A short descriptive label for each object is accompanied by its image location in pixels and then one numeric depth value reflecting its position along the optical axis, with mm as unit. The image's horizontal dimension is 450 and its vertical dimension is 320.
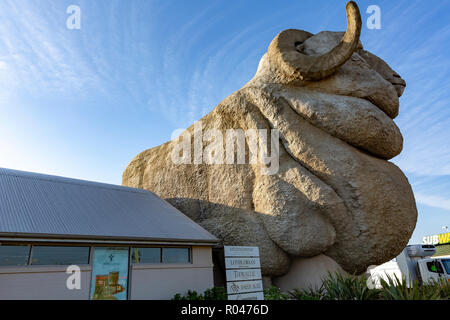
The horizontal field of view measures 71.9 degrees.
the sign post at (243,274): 7695
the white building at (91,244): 8016
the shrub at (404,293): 6910
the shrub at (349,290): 7777
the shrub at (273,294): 9662
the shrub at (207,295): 9875
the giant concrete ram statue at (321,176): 11156
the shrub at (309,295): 8849
